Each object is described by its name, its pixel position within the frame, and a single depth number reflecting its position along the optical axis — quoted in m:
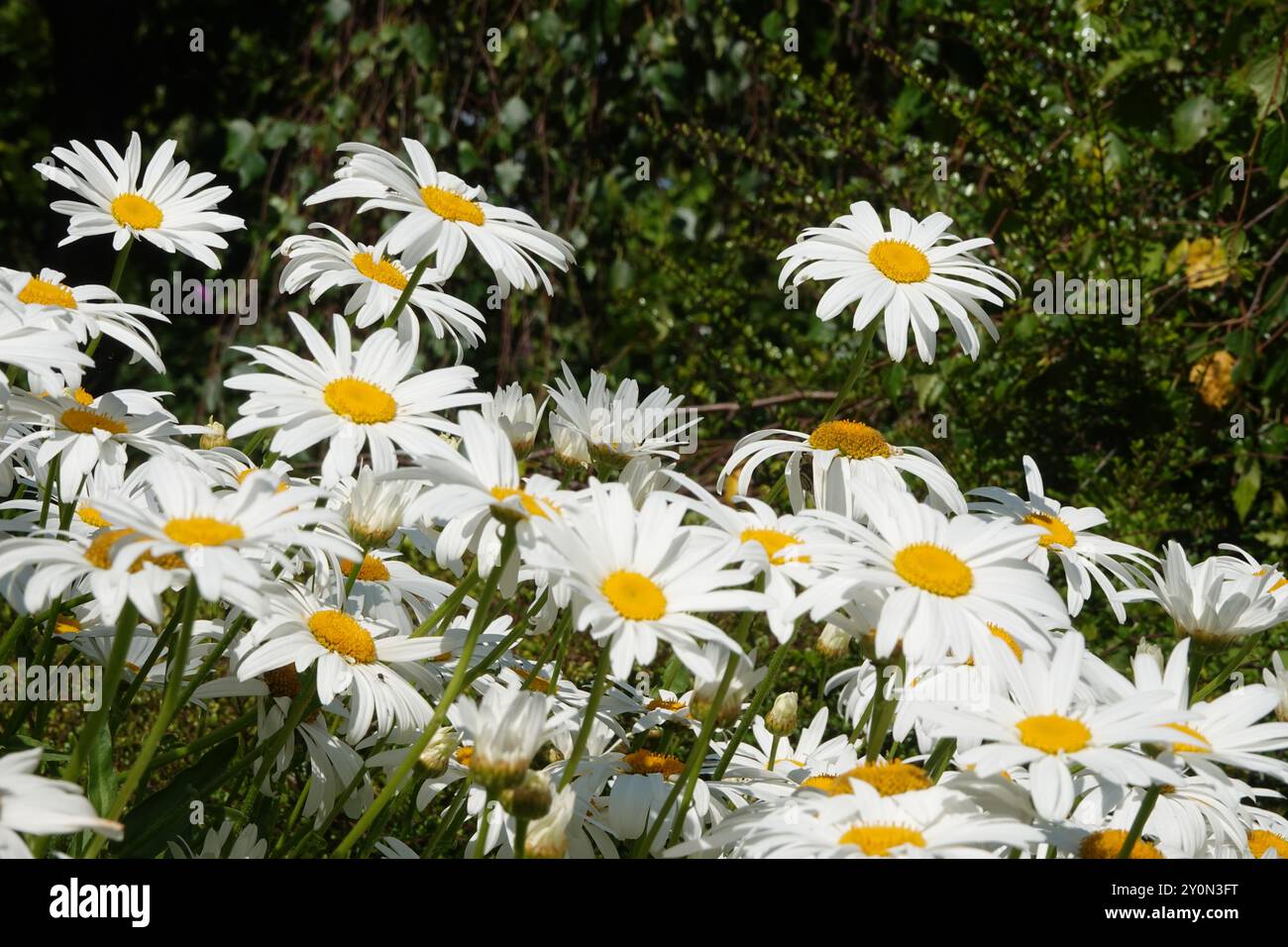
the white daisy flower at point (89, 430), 0.82
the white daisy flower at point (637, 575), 0.72
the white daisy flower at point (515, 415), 0.86
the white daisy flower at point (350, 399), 0.78
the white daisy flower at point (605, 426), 0.88
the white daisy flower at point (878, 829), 0.71
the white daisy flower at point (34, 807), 0.67
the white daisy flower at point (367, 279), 0.91
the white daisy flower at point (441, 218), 0.85
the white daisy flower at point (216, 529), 0.70
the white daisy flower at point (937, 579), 0.74
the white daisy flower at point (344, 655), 0.78
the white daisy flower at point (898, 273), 0.88
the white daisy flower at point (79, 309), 0.85
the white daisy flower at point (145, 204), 0.91
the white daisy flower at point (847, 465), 0.86
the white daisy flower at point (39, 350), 0.77
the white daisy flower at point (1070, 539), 0.88
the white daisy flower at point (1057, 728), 0.71
